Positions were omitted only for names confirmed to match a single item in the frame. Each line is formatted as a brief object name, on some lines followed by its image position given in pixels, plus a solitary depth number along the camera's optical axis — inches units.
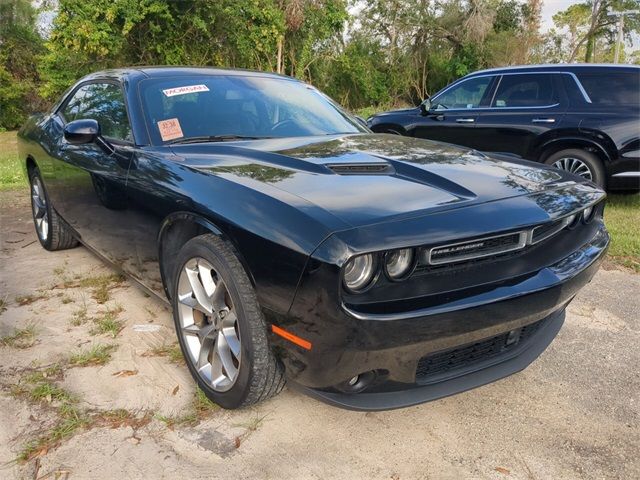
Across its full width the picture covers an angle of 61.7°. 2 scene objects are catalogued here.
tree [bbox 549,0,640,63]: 1332.4
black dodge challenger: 70.9
